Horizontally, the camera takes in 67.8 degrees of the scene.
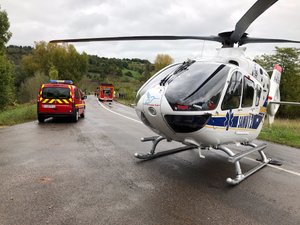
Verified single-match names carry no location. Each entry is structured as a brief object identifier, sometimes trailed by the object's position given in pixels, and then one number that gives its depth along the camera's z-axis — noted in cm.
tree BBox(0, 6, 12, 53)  2300
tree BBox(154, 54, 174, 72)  6332
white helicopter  389
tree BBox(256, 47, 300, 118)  3242
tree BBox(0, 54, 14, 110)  1855
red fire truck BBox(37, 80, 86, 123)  1061
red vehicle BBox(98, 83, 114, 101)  3424
